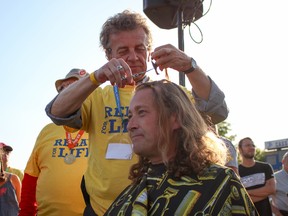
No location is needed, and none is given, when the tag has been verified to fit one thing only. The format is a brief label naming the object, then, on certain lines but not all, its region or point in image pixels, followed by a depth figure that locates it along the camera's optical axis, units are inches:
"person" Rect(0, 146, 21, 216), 213.0
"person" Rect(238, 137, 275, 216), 242.7
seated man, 80.9
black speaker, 159.0
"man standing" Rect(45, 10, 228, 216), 93.7
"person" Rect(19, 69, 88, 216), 152.6
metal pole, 135.3
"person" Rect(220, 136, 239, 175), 154.3
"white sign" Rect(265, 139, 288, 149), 1021.9
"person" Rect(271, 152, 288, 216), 274.4
